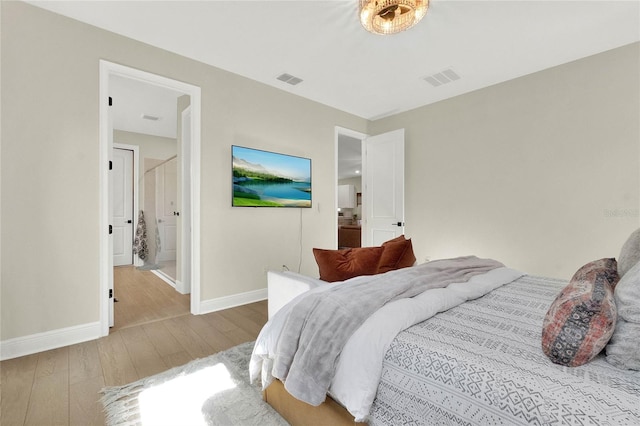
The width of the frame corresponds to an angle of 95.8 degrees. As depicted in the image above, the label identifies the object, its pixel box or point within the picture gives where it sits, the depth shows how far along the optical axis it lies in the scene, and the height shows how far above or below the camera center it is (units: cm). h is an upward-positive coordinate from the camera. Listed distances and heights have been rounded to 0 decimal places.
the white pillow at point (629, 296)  91 -28
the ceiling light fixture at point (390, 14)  194 +139
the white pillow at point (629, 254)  143 -21
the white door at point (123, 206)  555 +11
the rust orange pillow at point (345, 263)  196 -35
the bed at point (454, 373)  79 -50
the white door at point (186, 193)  371 +24
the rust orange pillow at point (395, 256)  215 -33
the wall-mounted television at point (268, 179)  343 +43
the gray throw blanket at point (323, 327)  118 -50
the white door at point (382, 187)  451 +41
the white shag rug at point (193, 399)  151 -108
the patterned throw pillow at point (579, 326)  91 -37
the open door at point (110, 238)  263 -24
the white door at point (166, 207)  590 +10
